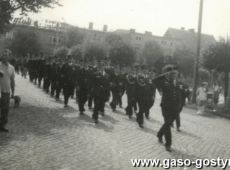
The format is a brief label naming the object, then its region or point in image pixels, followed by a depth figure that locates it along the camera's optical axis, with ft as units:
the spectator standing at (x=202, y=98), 68.03
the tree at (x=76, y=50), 248.54
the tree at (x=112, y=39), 261.24
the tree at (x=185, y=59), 235.20
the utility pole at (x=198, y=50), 79.41
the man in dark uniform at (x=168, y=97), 29.86
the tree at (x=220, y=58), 88.30
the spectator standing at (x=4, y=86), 30.81
